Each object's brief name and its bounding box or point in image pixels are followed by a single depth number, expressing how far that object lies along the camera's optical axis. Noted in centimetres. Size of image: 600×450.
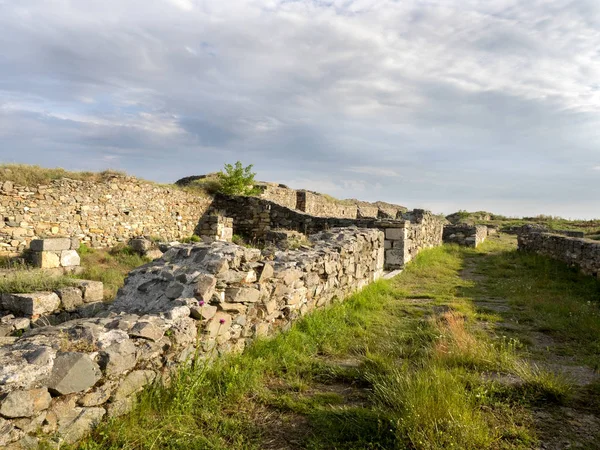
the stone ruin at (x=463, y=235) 1994
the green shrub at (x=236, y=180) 1866
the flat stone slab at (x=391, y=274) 993
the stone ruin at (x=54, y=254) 996
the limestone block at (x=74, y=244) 1075
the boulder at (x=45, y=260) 989
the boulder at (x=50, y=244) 998
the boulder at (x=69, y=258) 1038
